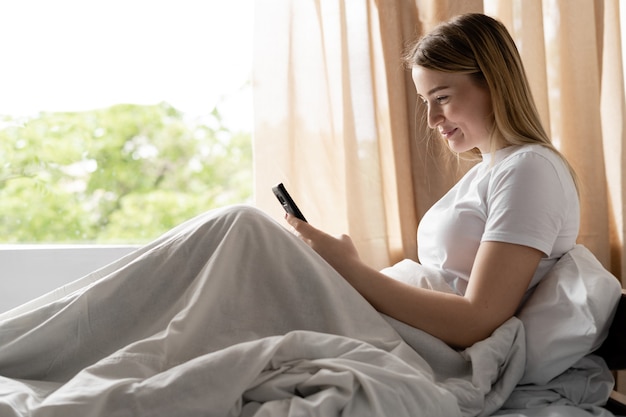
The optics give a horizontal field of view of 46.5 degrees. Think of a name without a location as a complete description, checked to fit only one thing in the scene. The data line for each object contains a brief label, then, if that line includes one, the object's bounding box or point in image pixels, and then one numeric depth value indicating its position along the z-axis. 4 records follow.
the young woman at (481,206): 1.35
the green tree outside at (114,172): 3.27
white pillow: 1.30
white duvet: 1.06
